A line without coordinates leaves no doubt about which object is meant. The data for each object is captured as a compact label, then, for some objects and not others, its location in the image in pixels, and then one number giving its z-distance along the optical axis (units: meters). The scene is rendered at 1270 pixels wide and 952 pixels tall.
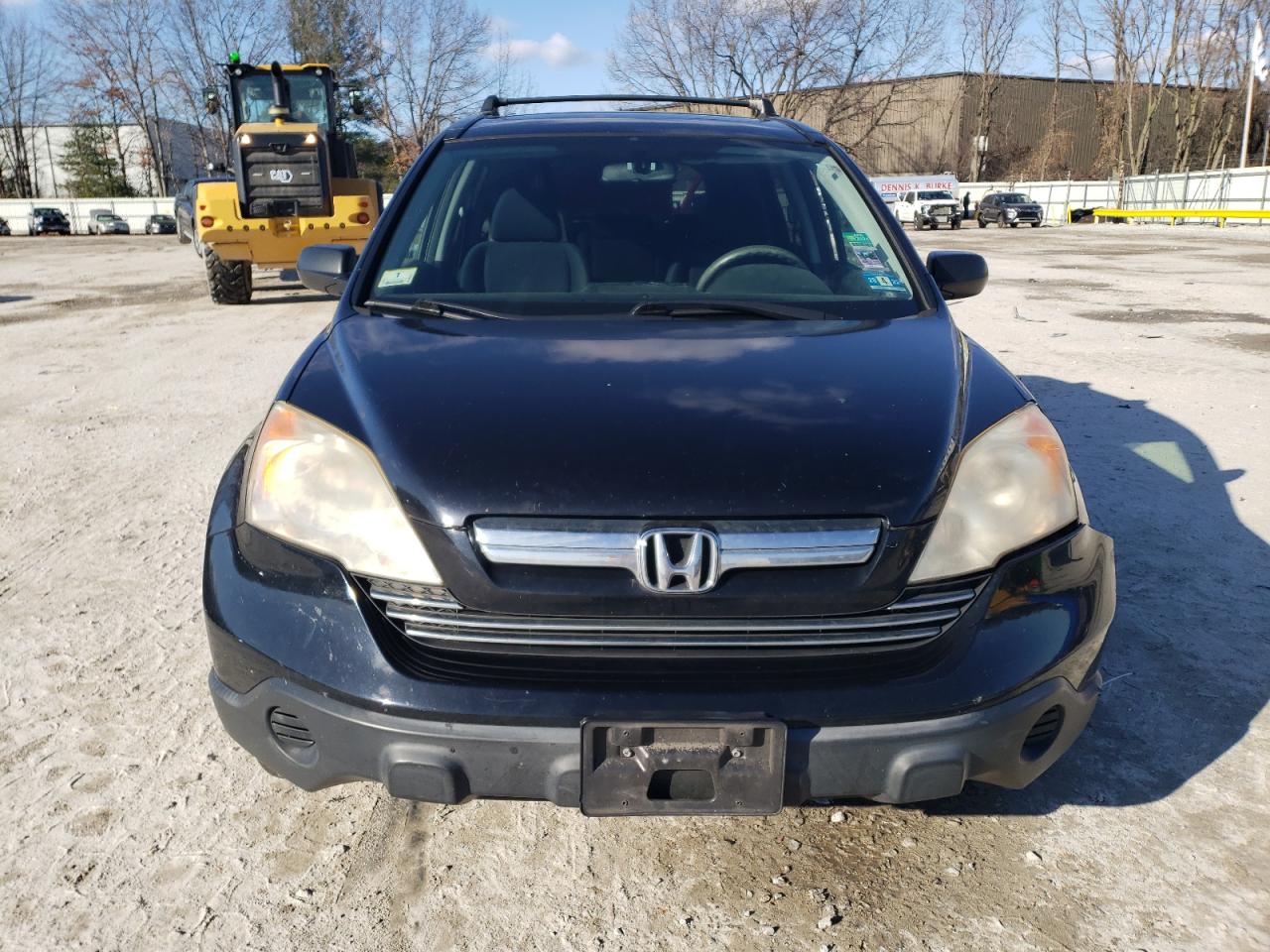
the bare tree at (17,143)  65.23
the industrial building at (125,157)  64.12
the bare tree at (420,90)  44.59
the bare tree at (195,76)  48.64
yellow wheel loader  11.60
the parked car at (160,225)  46.78
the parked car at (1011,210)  39.66
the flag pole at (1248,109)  41.78
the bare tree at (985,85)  58.56
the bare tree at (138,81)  55.34
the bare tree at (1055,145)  61.47
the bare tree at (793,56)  44.00
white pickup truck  39.12
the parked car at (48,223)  47.53
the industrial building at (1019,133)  60.44
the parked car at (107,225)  48.59
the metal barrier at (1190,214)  34.03
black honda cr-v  1.75
